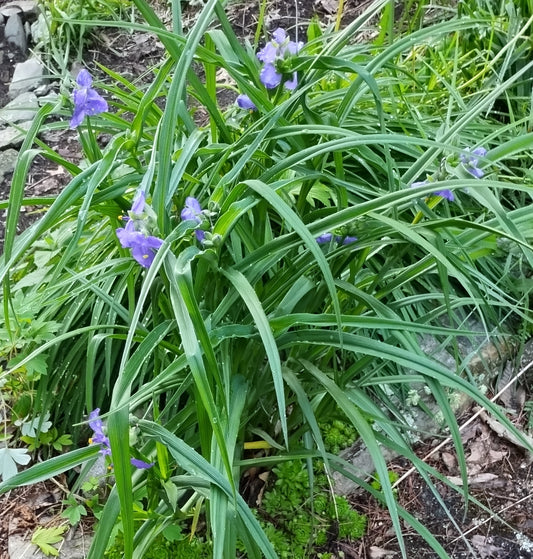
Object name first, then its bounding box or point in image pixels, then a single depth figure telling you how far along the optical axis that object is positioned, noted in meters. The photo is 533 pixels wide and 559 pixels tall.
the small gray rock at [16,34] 3.04
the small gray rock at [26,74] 2.76
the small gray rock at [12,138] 2.48
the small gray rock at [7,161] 2.32
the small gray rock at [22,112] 2.59
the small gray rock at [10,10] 3.11
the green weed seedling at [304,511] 1.28
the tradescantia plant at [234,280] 0.80
